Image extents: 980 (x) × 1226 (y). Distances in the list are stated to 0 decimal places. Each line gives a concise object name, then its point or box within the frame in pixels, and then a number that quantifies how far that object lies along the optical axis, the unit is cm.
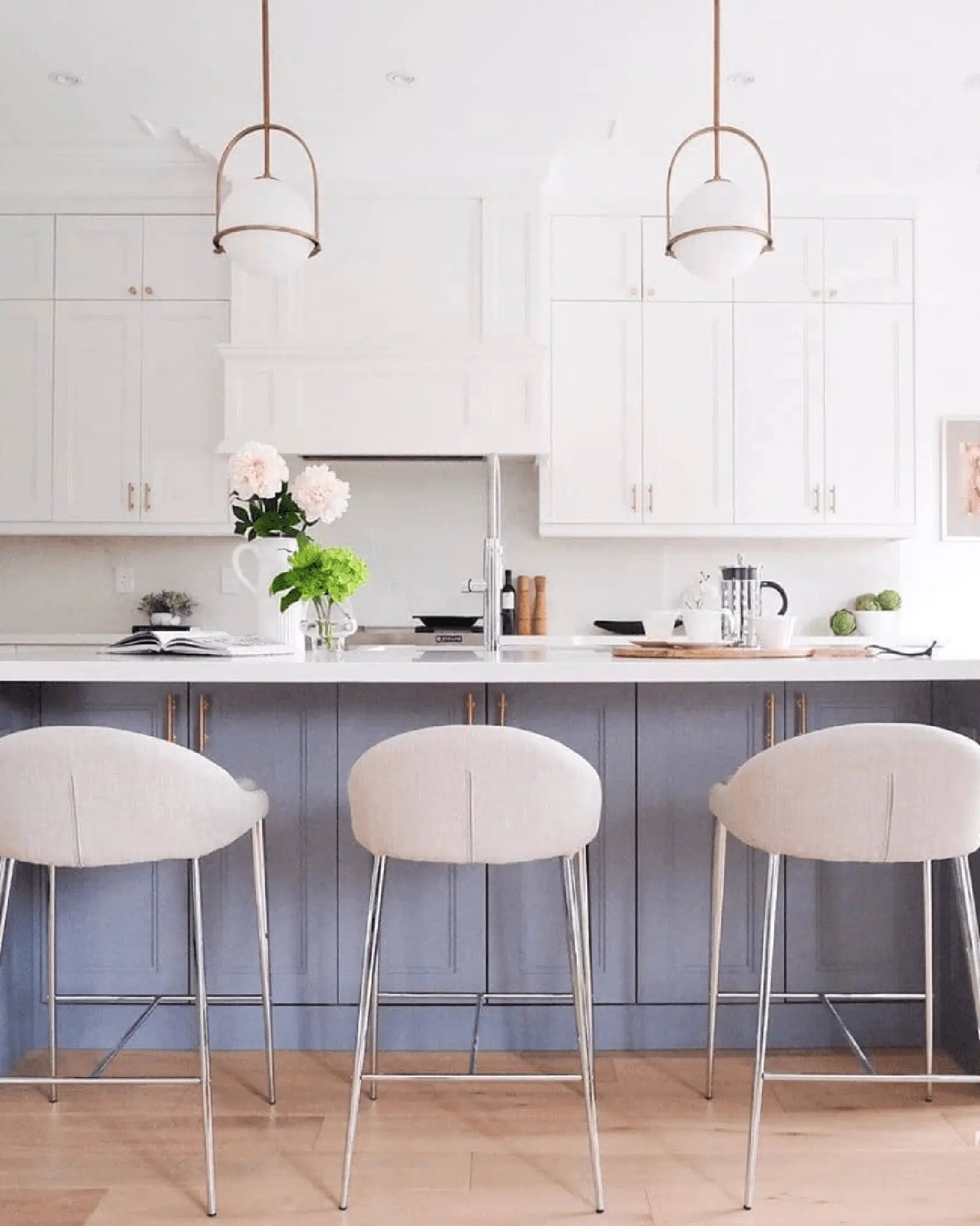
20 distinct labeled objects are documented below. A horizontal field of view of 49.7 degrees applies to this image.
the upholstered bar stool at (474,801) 172
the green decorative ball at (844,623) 428
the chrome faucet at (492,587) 250
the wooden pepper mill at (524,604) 428
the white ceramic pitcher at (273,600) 241
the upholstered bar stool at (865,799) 174
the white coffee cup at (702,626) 244
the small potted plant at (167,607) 421
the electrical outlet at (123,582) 434
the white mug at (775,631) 236
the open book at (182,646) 217
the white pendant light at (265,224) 214
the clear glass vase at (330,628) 239
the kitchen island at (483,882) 229
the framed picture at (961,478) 439
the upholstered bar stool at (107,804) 174
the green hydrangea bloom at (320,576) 229
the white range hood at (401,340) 394
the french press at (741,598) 248
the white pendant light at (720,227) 206
